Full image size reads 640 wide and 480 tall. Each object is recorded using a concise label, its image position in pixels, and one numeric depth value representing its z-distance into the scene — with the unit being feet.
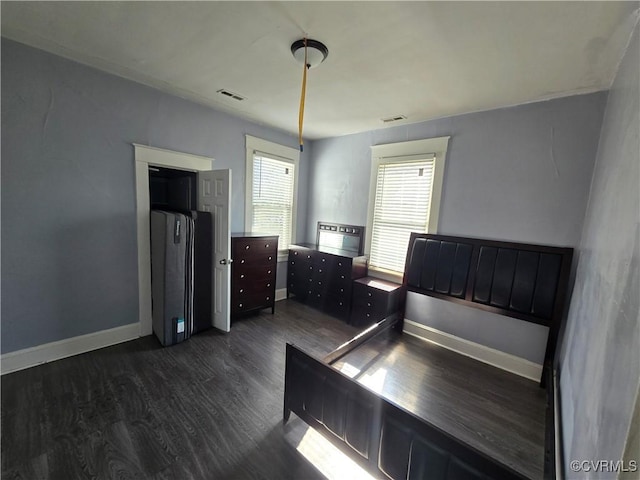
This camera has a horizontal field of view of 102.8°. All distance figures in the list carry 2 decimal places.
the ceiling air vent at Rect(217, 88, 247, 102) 8.62
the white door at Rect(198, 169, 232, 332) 9.20
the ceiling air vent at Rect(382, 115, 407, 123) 9.92
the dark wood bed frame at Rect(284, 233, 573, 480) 3.66
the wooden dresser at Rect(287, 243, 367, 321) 11.40
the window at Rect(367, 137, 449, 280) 9.99
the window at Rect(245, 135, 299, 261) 12.02
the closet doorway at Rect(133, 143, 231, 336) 8.82
